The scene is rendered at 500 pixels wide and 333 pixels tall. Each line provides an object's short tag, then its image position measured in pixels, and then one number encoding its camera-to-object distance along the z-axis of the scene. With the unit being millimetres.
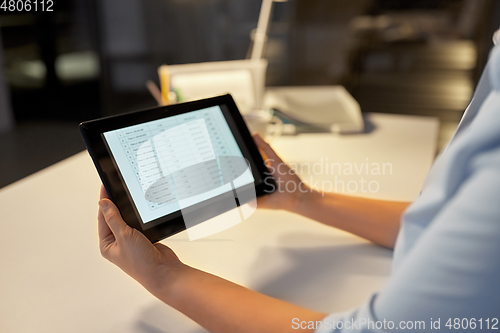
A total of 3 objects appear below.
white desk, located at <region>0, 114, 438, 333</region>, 512
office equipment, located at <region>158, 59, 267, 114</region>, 1329
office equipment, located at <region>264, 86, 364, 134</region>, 1361
